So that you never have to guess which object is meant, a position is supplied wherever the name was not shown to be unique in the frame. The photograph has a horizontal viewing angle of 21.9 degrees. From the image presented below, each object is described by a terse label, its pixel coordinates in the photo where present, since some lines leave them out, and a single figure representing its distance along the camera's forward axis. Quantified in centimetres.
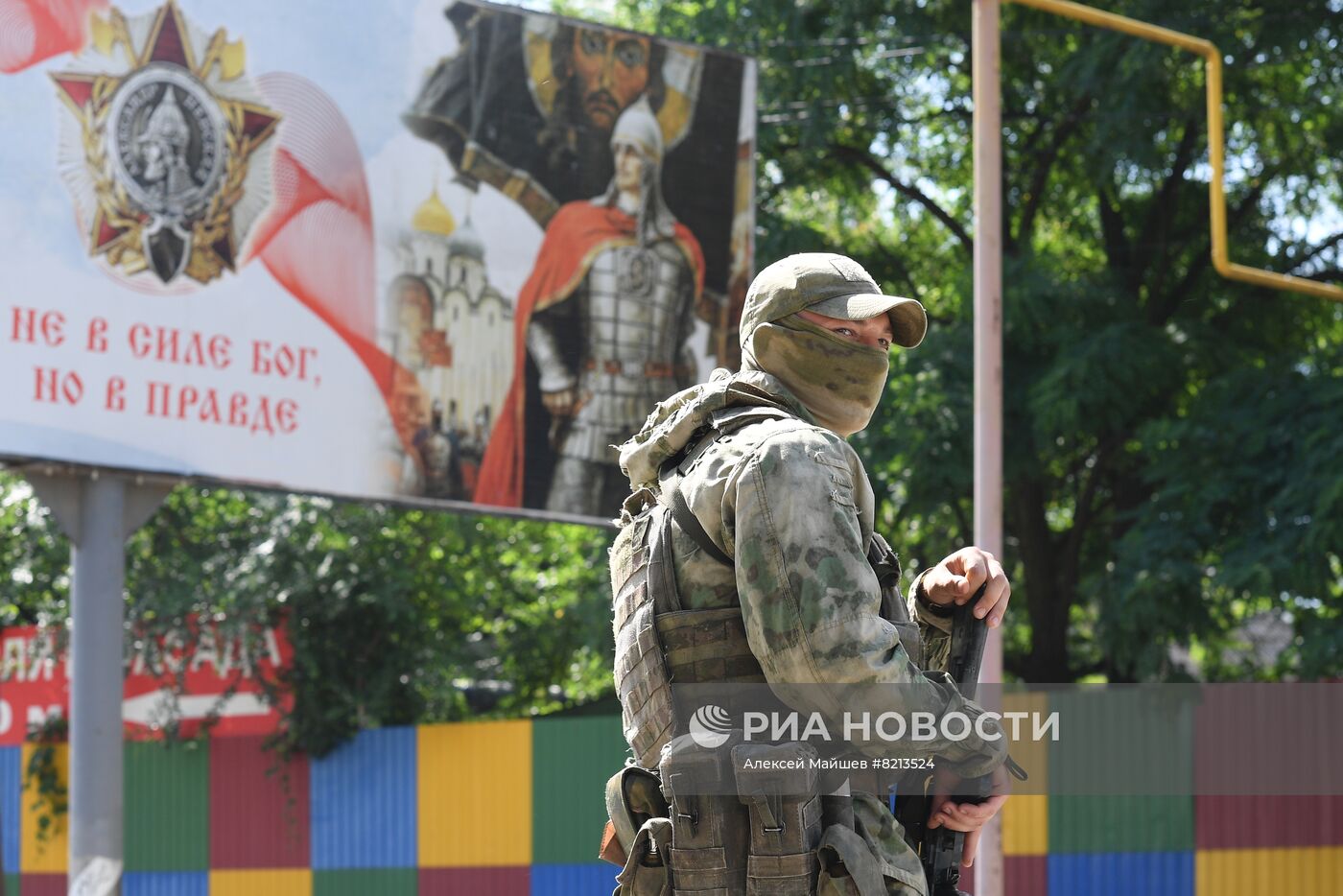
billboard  1912
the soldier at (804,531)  553
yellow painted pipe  1921
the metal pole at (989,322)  1683
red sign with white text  2598
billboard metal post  1948
